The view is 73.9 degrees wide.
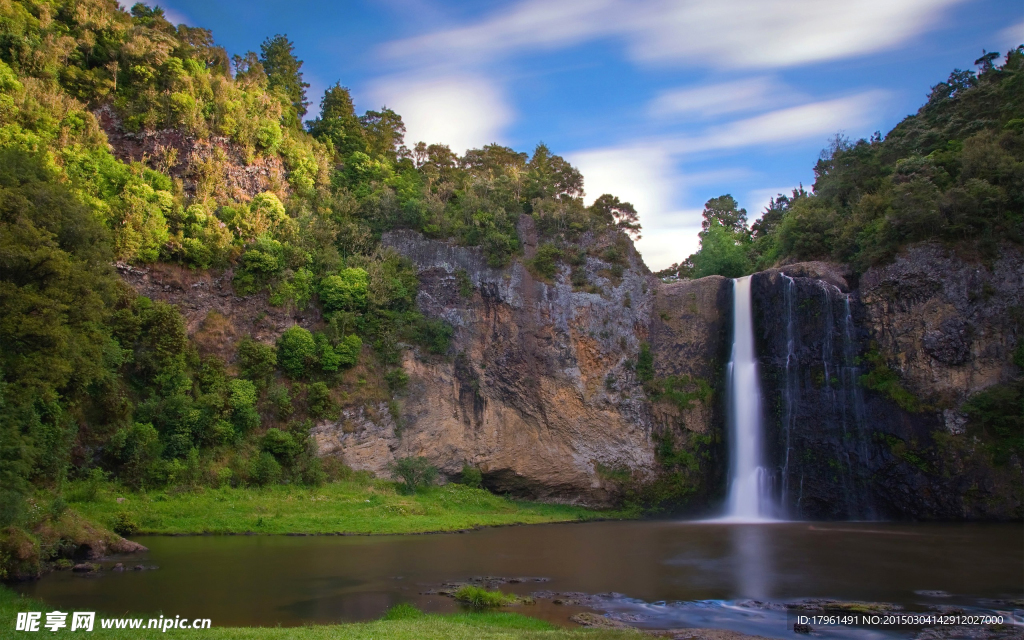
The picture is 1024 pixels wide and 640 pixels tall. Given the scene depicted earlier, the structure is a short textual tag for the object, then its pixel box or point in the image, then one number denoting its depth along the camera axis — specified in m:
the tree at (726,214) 72.94
